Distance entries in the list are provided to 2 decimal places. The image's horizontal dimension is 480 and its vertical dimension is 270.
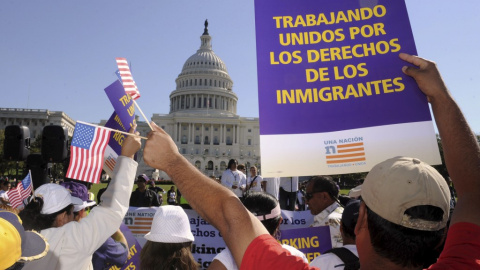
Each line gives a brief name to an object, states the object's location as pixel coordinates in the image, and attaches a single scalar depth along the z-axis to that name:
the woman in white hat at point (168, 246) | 2.61
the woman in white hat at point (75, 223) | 2.53
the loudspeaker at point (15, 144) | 8.46
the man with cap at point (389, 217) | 1.24
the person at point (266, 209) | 2.97
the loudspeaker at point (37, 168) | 8.31
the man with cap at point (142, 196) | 8.84
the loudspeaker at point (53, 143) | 7.64
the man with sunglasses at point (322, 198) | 4.37
